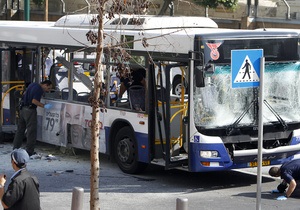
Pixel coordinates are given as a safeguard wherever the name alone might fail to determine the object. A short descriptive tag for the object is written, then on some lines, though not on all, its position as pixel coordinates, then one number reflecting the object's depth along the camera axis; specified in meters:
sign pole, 12.53
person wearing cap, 11.16
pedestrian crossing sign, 13.13
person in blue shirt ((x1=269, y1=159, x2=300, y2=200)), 17.40
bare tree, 12.41
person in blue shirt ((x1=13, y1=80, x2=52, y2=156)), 22.40
